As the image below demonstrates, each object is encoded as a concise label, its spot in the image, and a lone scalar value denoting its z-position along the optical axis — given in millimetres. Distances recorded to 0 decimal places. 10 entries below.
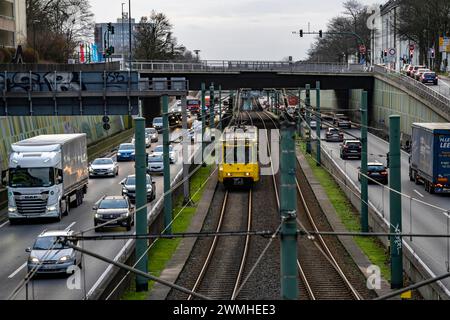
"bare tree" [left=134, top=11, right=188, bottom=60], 126750
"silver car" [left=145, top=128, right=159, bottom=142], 82288
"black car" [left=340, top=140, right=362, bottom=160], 61125
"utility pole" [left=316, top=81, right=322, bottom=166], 57888
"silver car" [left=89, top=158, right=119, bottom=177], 54969
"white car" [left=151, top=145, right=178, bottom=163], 59781
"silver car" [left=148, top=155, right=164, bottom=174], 55125
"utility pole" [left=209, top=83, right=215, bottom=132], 57853
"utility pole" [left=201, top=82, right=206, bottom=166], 50406
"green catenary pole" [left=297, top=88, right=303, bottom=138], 74500
